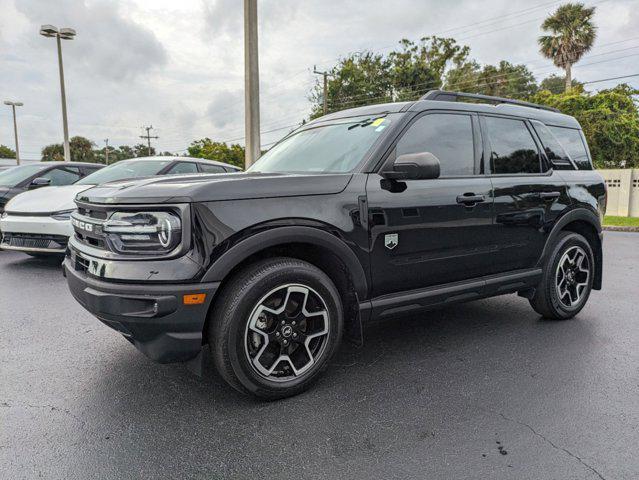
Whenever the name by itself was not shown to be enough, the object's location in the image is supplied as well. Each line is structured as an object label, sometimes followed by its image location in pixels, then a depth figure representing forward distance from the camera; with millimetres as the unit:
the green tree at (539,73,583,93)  53906
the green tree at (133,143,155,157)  78138
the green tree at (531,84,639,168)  24891
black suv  2479
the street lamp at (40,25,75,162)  16891
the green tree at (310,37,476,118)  37750
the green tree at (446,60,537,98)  42906
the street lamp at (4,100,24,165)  32656
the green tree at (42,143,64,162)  70312
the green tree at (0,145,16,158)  78375
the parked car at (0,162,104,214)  7758
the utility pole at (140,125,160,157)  72250
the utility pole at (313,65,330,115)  33000
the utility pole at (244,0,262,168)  9984
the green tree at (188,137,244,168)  48875
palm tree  32156
